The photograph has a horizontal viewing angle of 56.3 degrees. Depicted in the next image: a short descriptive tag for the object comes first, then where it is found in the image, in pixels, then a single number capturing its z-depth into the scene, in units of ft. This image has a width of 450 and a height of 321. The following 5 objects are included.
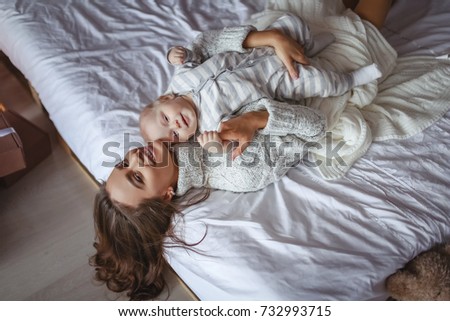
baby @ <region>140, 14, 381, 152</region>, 3.34
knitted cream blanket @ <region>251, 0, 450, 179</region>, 3.54
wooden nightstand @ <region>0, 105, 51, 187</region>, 4.84
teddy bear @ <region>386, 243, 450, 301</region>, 2.98
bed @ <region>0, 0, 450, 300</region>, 2.99
